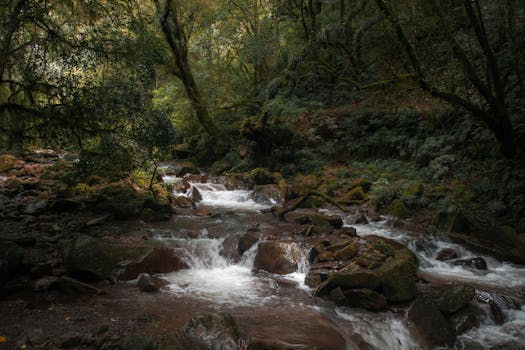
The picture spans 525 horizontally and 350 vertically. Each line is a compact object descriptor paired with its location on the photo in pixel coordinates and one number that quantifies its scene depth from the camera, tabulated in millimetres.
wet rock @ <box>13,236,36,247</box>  6500
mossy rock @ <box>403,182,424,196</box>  10139
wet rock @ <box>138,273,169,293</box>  5680
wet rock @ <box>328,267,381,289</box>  5605
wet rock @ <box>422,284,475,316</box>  5105
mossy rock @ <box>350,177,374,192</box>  11898
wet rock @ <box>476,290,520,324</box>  5160
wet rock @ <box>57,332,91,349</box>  3812
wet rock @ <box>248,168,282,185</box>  14562
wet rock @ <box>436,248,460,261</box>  7359
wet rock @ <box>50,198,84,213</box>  9164
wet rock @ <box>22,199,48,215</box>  8797
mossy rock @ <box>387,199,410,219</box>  9759
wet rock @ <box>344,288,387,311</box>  5352
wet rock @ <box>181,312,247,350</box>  3906
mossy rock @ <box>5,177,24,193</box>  10951
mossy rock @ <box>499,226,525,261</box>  7230
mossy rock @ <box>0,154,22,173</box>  14653
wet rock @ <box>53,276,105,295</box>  5242
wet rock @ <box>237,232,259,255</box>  7629
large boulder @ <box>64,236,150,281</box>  5706
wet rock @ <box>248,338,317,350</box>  3782
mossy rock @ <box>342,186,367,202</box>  11398
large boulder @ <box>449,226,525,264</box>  7270
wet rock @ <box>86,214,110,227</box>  8477
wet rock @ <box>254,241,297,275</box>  6914
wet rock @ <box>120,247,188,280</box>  6168
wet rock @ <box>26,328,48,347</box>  3861
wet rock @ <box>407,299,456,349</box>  4656
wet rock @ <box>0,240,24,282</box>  5129
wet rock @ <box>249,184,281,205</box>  12719
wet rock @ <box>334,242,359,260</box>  6715
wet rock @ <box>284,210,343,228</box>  8750
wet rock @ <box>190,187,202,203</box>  12986
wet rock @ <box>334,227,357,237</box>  8076
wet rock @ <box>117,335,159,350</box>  3723
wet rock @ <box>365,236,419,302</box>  5547
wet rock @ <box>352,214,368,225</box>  9605
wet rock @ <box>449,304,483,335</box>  4910
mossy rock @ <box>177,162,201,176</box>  17441
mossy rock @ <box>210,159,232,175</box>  17406
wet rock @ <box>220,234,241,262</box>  7578
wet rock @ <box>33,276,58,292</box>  5223
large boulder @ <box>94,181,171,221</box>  9492
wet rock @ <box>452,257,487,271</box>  6961
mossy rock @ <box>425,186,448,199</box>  9635
